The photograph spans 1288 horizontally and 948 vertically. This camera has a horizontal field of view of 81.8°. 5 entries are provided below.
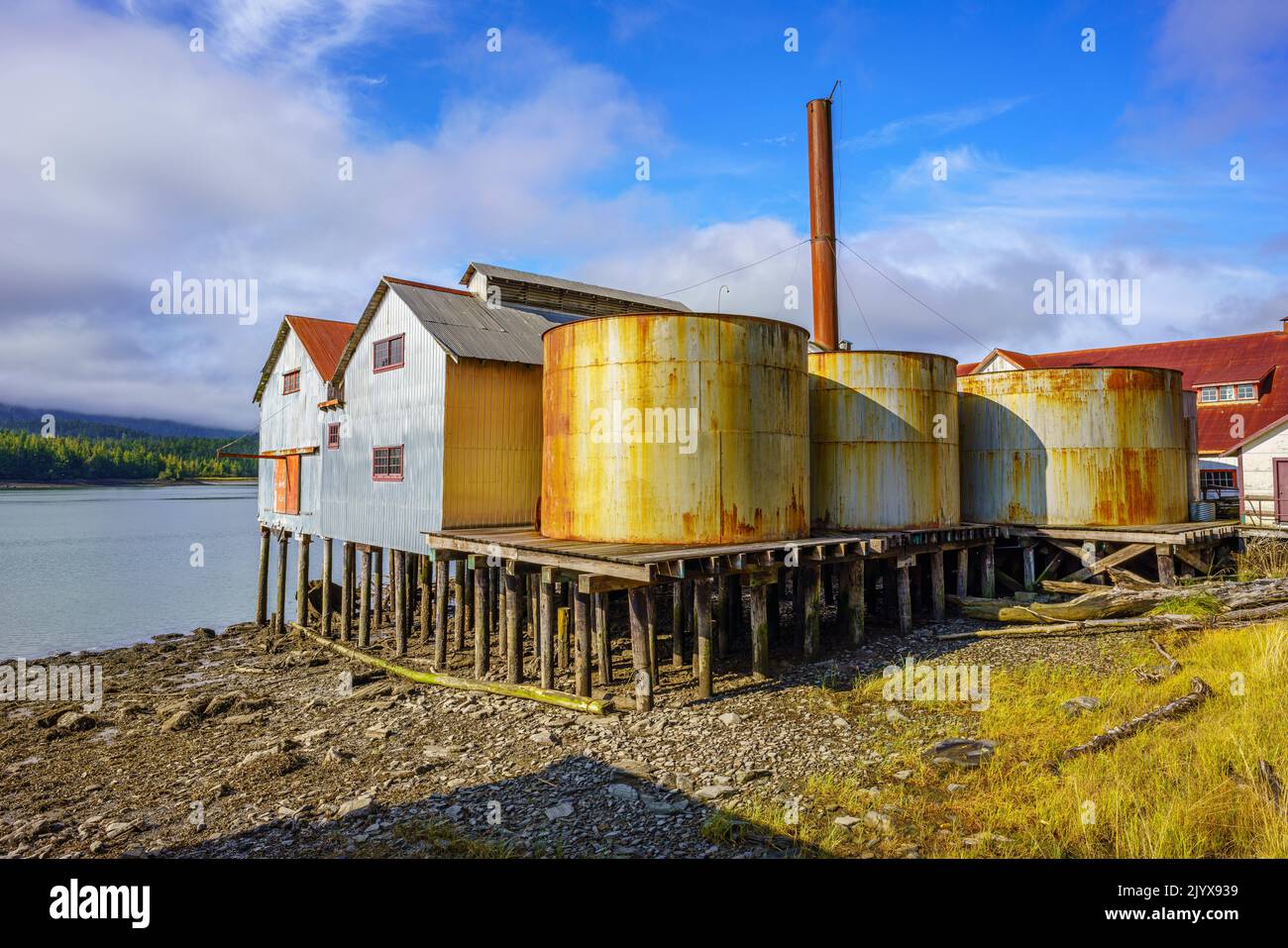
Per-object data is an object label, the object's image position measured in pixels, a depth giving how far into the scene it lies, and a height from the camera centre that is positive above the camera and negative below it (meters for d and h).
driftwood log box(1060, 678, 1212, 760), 9.65 -3.28
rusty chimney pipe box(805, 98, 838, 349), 26.84 +9.77
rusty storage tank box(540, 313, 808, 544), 14.90 +1.15
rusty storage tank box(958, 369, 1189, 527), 21.44 +1.01
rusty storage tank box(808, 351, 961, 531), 19.64 +1.13
